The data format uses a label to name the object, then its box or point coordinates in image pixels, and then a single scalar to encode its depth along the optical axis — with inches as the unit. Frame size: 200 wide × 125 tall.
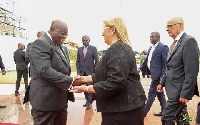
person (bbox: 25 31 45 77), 219.1
